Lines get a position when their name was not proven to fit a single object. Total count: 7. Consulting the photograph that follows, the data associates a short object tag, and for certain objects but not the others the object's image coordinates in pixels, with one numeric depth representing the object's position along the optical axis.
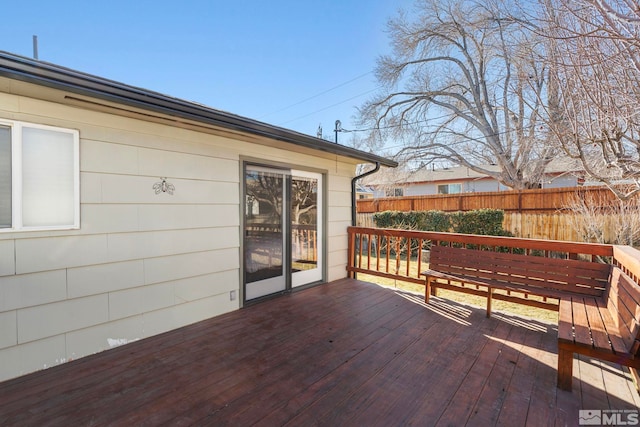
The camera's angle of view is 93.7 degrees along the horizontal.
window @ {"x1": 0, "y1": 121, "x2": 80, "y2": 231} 2.25
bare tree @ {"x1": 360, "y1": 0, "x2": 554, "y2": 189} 10.51
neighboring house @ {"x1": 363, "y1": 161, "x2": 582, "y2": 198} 13.31
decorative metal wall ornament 3.04
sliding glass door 3.95
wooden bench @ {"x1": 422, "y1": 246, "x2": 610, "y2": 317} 2.98
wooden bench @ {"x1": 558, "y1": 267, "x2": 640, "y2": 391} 1.88
